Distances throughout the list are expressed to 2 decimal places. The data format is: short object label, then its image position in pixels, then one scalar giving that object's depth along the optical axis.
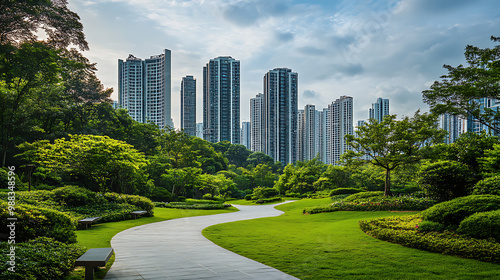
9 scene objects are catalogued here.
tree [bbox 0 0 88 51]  17.81
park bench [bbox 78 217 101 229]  10.88
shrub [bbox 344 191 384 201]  18.31
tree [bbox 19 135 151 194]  15.59
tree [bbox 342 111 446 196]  18.20
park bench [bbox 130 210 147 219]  14.70
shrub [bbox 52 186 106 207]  13.33
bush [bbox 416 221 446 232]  7.84
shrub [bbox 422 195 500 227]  7.76
